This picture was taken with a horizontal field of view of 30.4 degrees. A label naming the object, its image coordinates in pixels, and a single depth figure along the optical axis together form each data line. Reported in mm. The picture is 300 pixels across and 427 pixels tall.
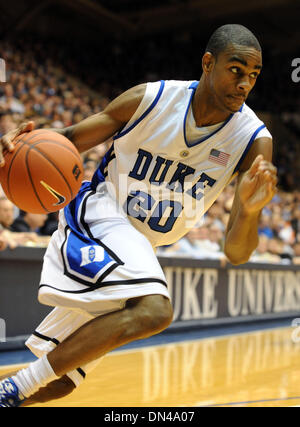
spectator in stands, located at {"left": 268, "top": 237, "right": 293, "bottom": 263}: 9719
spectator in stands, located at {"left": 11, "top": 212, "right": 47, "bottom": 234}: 5883
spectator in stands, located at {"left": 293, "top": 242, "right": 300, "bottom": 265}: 9867
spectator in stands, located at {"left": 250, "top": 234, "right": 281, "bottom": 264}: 8916
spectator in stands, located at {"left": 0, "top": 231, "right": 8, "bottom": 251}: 5033
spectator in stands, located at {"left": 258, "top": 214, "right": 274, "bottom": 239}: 10290
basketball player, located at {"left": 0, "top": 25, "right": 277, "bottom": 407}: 2494
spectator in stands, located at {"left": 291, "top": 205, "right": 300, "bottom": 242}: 11817
